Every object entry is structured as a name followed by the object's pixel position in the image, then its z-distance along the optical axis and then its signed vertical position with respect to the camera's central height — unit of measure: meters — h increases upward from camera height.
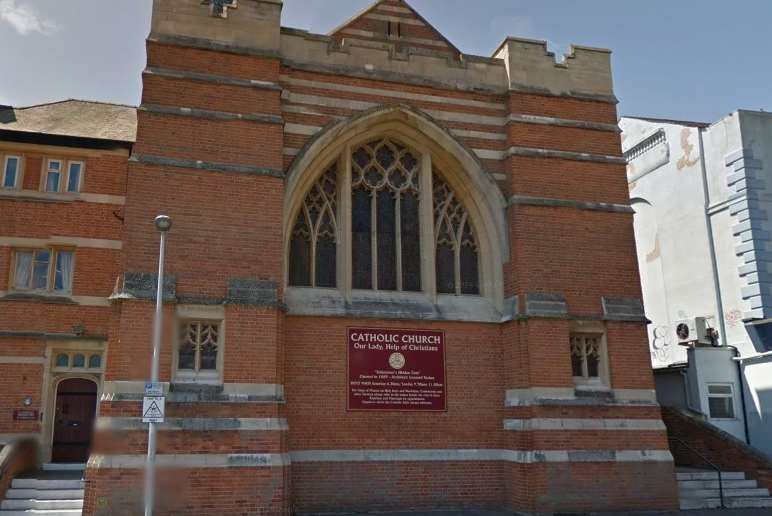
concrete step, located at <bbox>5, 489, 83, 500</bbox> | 12.91 -1.43
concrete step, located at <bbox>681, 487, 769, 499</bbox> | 15.03 -1.76
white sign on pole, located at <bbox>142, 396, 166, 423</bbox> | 10.64 +0.06
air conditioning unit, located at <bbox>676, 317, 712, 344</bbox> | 19.31 +2.08
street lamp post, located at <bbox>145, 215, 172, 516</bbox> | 10.64 +0.68
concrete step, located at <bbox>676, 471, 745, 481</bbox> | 15.48 -1.44
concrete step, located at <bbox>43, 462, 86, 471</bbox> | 15.30 -1.11
